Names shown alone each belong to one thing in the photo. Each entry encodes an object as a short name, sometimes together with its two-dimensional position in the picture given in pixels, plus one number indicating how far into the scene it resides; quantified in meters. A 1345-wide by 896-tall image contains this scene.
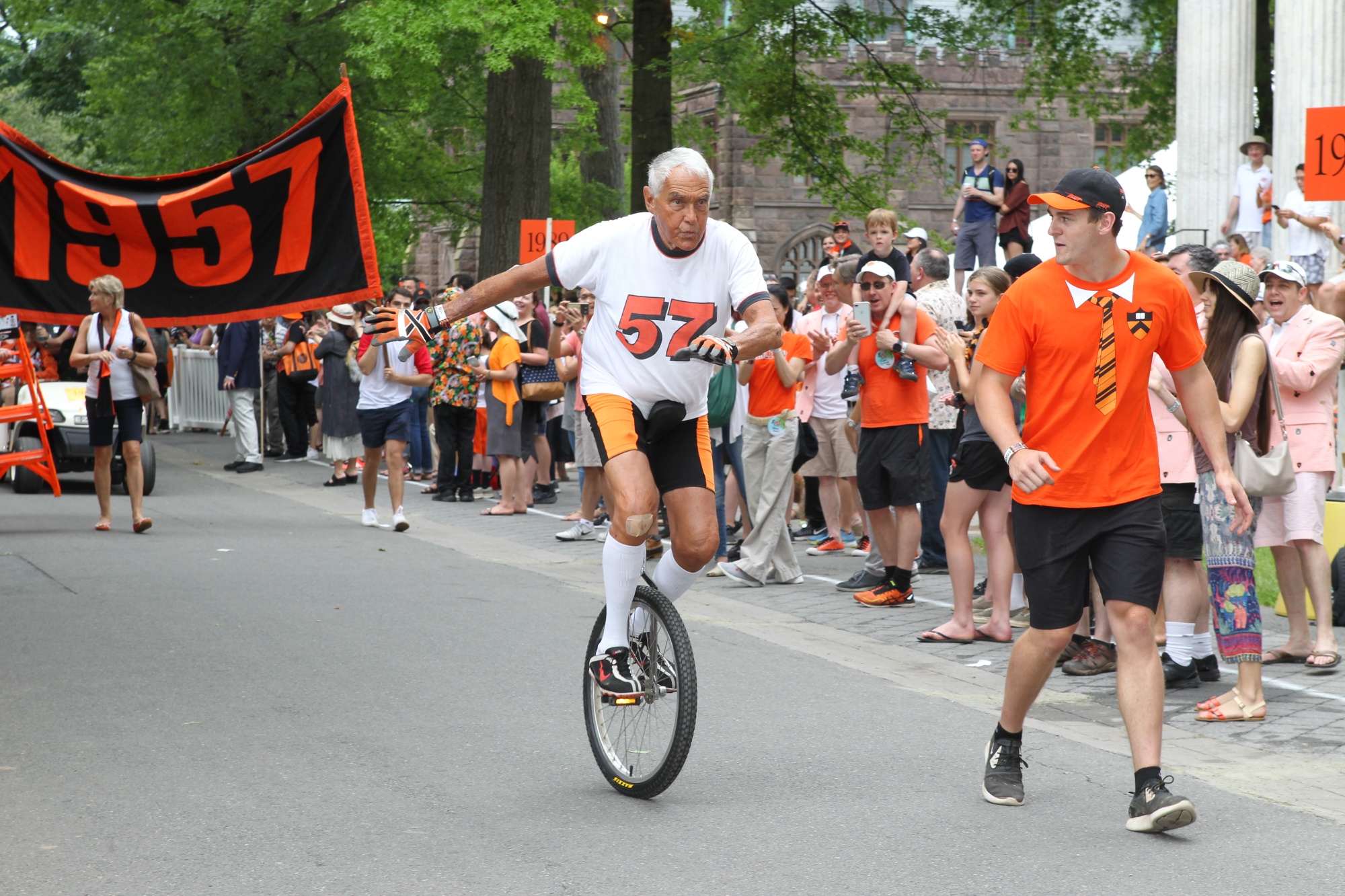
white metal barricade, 26.73
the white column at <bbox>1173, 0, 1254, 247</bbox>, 18.78
